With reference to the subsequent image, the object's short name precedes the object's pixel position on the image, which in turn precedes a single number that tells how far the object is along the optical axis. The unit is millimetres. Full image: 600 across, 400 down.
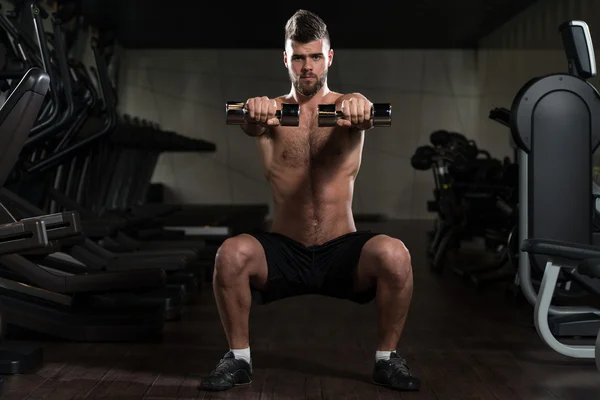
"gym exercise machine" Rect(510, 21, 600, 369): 3430
